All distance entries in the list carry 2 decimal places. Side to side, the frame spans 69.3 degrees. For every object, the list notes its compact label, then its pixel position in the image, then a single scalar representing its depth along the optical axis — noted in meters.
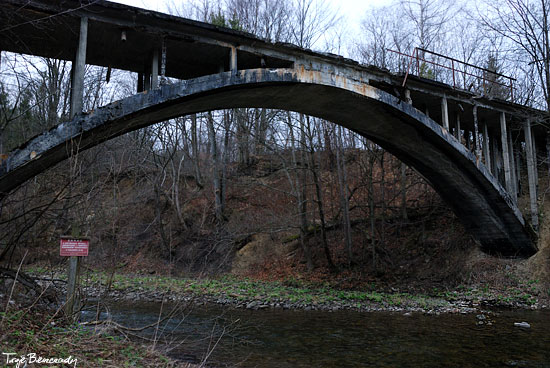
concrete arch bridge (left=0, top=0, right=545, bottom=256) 7.23
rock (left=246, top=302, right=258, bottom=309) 11.59
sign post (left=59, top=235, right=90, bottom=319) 6.14
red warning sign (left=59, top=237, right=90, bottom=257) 6.19
